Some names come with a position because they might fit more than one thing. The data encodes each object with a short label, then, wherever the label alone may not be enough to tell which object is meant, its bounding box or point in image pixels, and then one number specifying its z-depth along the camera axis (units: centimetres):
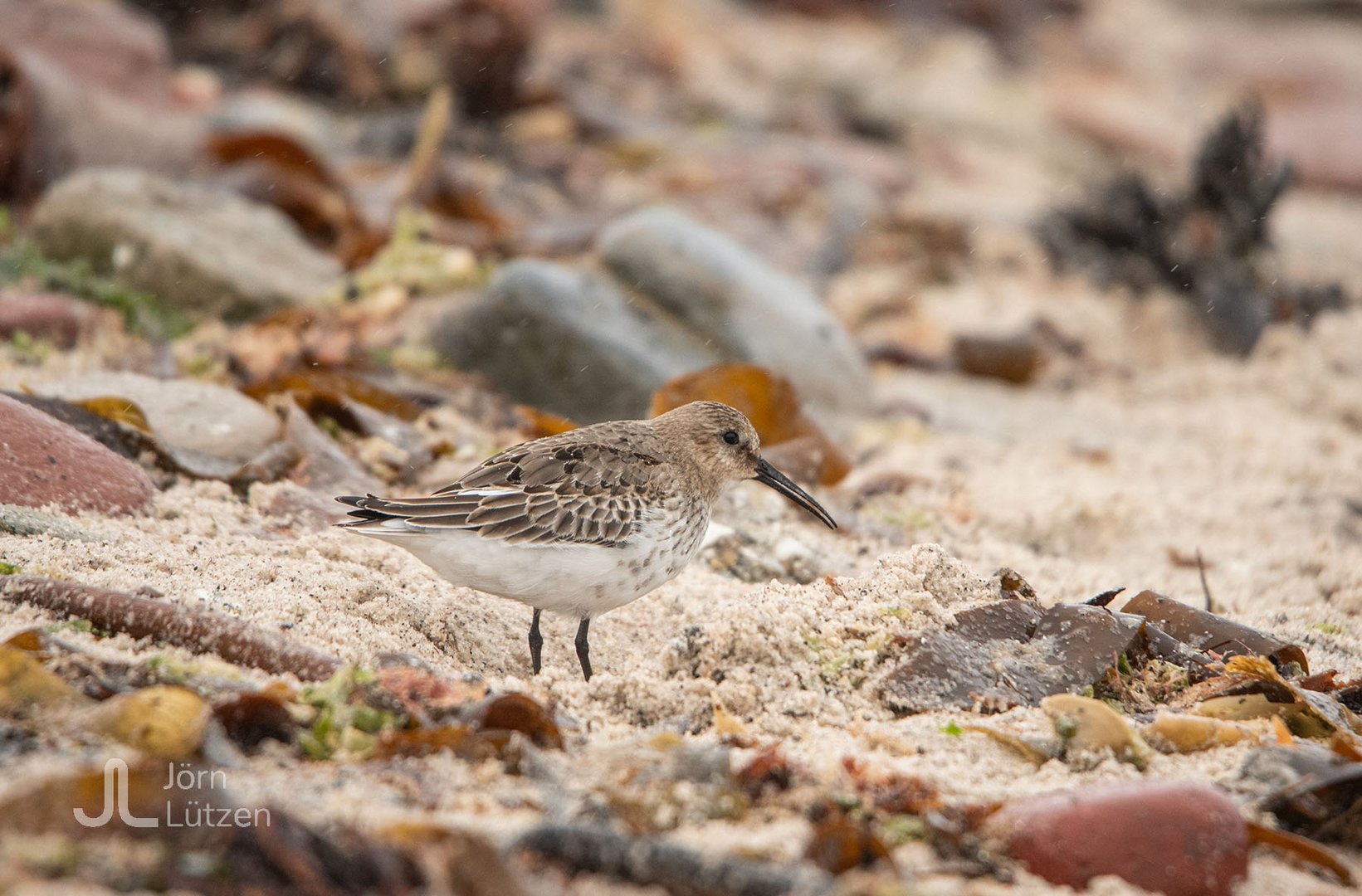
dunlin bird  806
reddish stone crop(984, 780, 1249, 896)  537
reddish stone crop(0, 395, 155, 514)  827
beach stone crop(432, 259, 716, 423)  1296
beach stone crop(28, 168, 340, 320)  1361
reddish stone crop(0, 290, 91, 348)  1221
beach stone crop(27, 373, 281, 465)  1005
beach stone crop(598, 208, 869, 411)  1379
